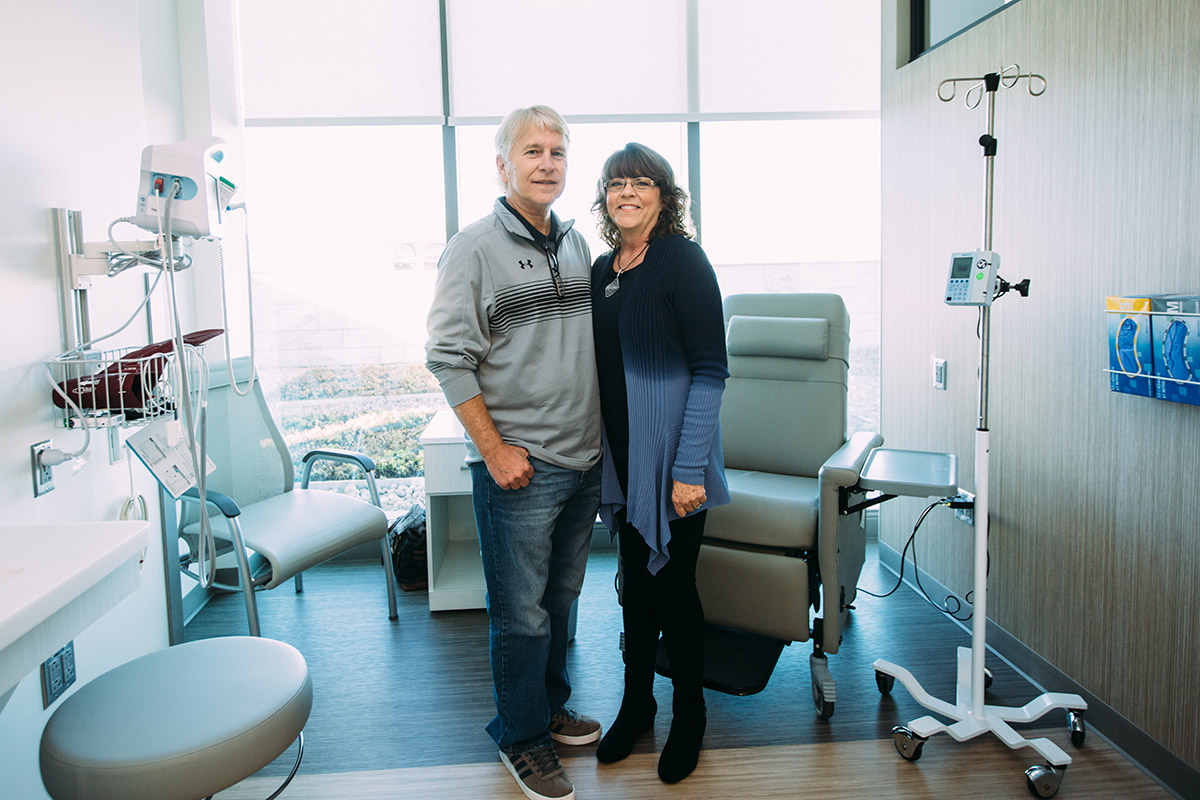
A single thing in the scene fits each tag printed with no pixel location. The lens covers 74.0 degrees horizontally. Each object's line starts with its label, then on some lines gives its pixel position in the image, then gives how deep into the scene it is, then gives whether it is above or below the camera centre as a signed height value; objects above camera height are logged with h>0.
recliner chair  2.18 -0.51
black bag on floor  3.17 -0.90
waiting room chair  2.45 -0.61
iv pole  1.90 -0.96
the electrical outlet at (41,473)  1.62 -0.28
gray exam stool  1.20 -0.62
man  1.74 -0.13
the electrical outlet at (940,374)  2.74 -0.19
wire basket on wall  1.66 -0.10
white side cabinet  2.83 -0.69
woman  1.78 -0.16
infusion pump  1.87 +0.09
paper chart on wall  1.68 -0.25
